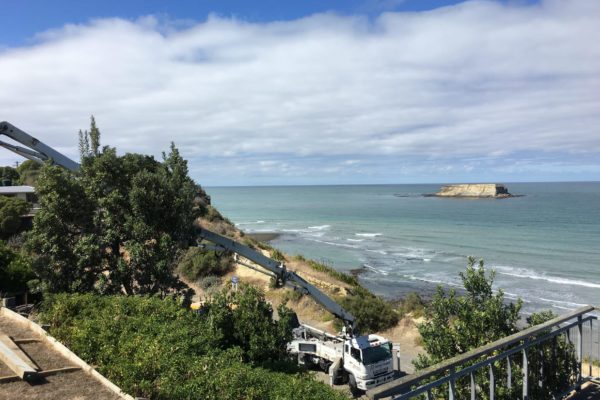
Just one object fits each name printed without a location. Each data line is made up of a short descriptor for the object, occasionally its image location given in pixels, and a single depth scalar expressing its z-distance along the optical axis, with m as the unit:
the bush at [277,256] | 45.69
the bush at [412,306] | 31.36
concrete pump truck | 17.80
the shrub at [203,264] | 42.88
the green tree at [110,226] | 16.75
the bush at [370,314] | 28.71
